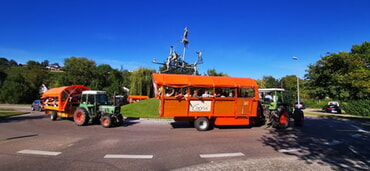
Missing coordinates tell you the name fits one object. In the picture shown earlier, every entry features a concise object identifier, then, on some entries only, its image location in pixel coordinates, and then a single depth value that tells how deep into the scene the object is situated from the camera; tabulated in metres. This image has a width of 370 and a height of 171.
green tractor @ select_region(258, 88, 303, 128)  10.81
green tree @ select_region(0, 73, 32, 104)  40.03
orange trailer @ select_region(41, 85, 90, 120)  12.70
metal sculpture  25.58
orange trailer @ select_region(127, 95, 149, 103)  39.14
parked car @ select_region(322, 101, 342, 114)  27.73
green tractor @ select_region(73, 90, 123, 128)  11.00
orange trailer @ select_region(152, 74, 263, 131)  9.57
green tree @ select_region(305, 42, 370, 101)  24.88
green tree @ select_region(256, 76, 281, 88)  70.50
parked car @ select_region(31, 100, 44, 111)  23.30
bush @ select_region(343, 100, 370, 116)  24.83
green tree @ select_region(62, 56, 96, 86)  48.66
